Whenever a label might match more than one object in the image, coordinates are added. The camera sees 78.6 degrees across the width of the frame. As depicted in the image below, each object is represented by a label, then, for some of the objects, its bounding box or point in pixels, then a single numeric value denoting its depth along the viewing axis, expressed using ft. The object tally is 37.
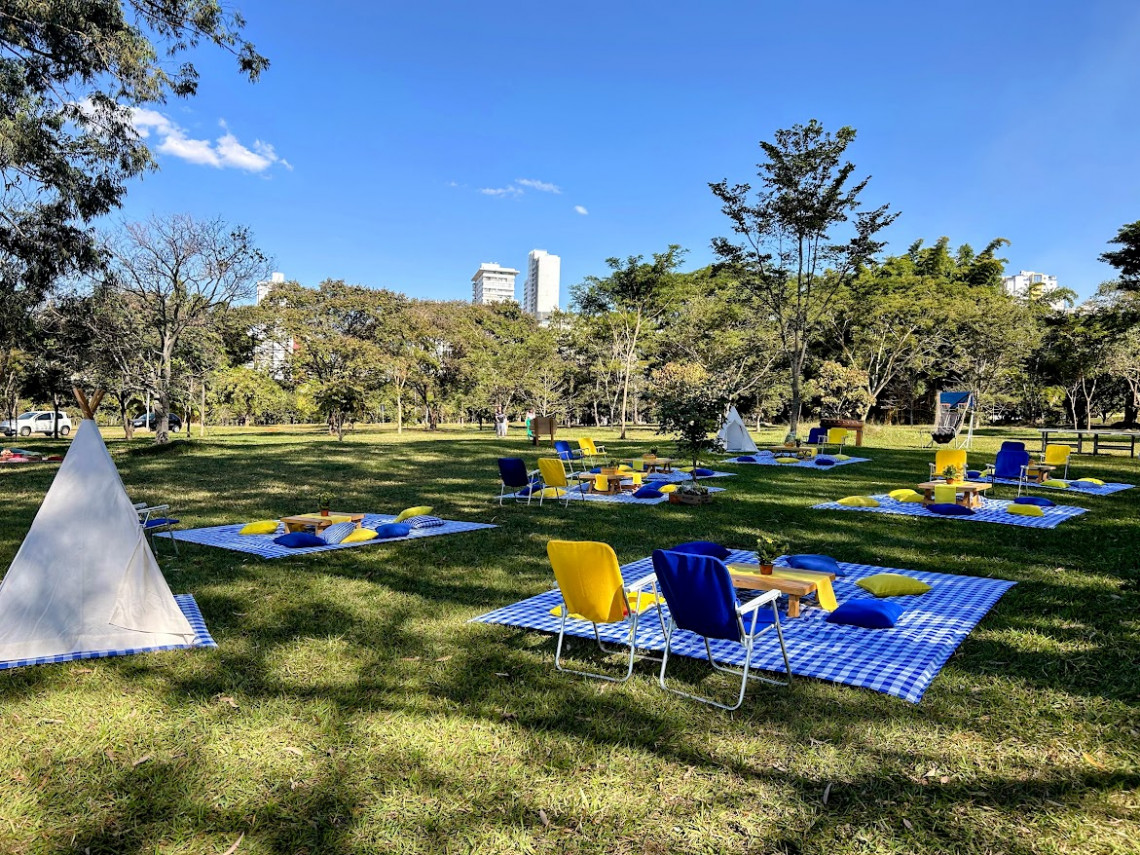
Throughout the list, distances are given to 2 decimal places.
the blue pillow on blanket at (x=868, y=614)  17.76
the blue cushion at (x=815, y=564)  21.63
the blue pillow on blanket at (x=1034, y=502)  36.61
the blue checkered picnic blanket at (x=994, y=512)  32.83
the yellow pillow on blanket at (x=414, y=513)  33.76
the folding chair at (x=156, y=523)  26.04
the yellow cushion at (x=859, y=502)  37.93
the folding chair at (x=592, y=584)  14.49
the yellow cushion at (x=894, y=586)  20.66
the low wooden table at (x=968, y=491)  35.96
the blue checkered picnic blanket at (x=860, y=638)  14.67
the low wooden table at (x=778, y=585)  17.43
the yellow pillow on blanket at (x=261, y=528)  30.57
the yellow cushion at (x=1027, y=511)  34.04
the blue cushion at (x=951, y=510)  34.93
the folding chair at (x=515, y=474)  38.24
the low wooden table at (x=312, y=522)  29.48
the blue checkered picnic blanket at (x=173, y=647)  15.60
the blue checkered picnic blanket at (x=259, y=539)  27.02
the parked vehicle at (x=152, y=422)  142.96
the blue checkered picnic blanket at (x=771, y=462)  60.18
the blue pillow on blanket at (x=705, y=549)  22.86
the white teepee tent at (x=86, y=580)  16.02
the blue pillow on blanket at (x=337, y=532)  28.86
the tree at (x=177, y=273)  76.02
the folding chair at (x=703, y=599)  13.28
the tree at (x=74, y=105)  34.94
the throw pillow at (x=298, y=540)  27.63
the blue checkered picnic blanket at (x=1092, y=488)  43.32
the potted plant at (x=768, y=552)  18.26
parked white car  121.84
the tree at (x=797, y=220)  80.23
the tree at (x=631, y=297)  112.68
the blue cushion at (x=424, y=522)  32.53
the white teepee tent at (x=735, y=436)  71.31
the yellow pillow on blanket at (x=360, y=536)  28.86
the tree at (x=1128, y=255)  81.71
